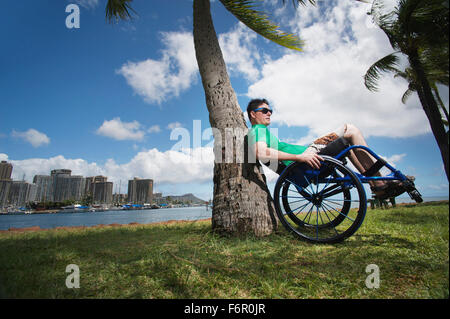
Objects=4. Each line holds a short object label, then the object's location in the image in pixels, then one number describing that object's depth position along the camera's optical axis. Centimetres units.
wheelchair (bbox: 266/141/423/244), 205
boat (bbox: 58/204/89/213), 8456
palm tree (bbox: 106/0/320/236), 286
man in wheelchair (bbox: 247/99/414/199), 227
